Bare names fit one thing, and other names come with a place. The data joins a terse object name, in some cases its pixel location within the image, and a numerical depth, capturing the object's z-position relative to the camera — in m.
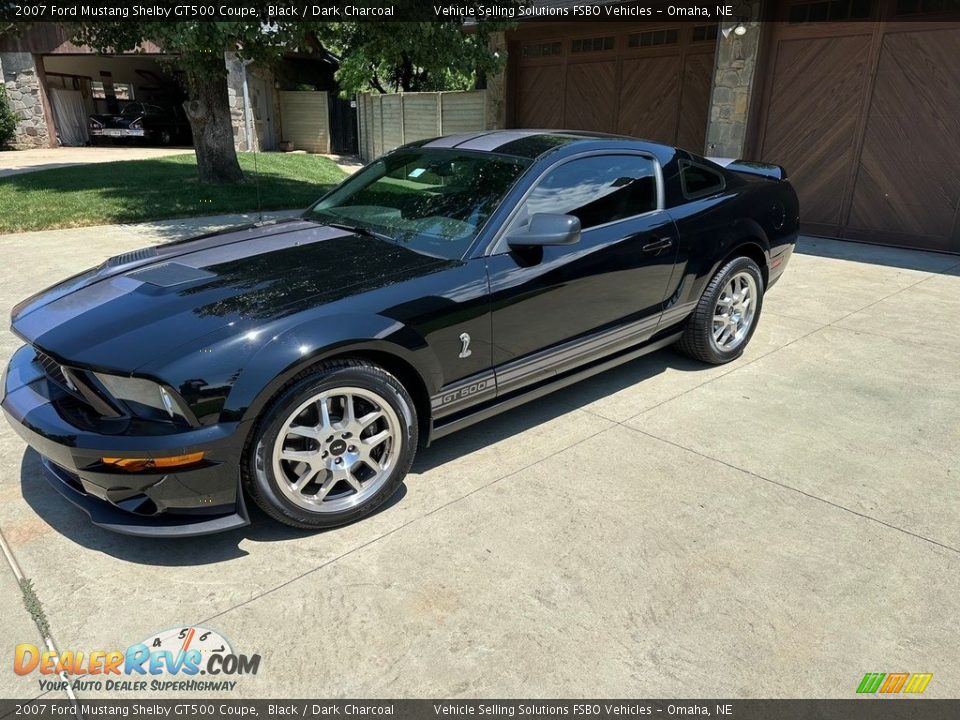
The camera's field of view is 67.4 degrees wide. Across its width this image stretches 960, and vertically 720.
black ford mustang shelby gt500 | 2.65
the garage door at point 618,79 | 11.05
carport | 23.17
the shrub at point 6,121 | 20.95
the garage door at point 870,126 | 8.55
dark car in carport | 22.95
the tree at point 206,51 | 7.60
